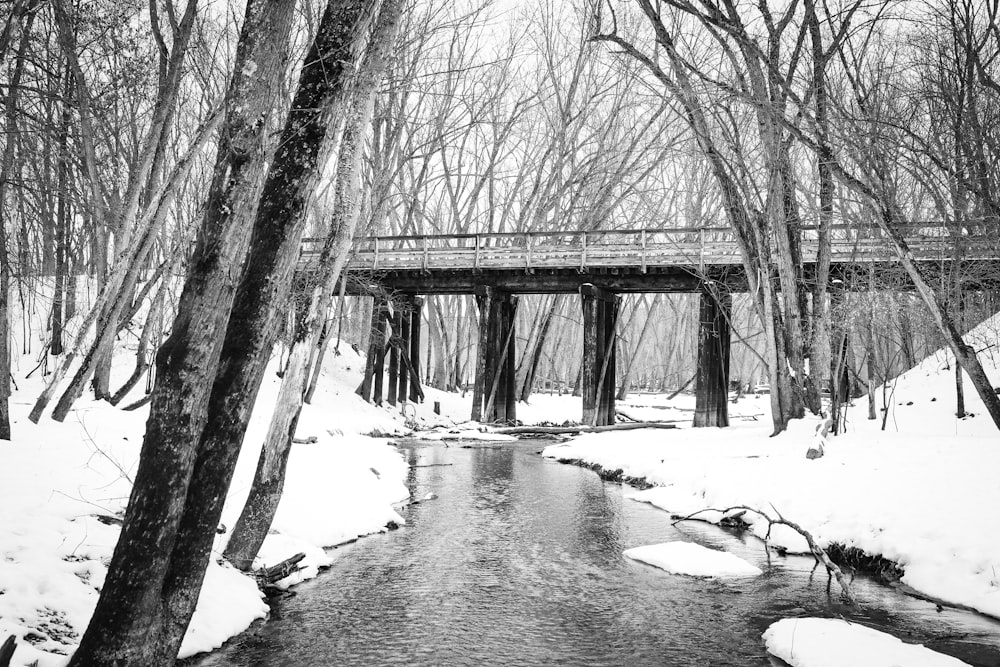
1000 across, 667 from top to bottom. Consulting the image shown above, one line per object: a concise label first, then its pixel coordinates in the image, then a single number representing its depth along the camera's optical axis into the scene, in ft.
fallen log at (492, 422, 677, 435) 64.28
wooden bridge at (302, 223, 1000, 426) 60.23
